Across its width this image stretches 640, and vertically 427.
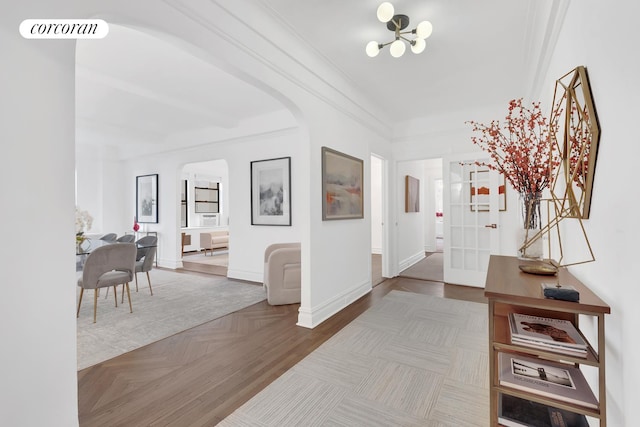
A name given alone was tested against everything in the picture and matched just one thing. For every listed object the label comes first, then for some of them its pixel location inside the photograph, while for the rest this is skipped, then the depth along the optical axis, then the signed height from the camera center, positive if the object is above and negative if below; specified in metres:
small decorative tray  1.44 -0.28
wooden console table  1.00 -0.50
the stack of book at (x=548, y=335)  1.08 -0.50
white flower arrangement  3.89 -0.08
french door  4.41 -0.09
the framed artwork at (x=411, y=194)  6.06 +0.46
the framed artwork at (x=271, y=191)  4.71 +0.39
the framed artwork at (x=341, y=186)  3.33 +0.36
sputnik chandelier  2.27 +1.49
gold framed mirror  1.20 +0.33
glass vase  1.65 -0.08
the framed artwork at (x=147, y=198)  6.48 +0.39
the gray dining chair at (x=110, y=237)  4.86 -0.39
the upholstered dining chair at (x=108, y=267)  3.13 -0.59
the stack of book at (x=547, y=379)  1.05 -0.67
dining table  3.66 -0.46
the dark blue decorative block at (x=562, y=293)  1.03 -0.29
